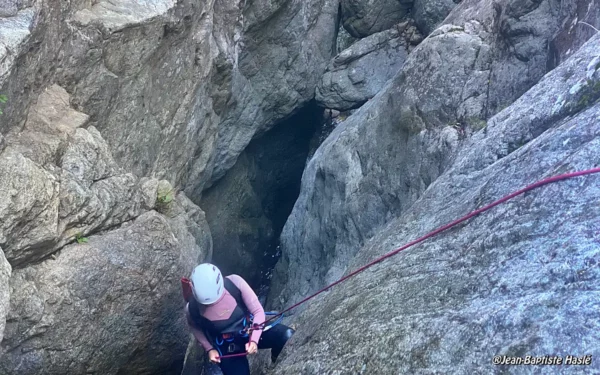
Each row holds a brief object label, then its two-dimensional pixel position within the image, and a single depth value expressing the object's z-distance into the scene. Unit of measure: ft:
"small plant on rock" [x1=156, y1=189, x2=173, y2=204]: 31.55
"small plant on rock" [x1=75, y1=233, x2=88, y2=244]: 23.49
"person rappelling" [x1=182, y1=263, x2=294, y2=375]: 21.83
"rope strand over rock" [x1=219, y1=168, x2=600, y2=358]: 14.08
